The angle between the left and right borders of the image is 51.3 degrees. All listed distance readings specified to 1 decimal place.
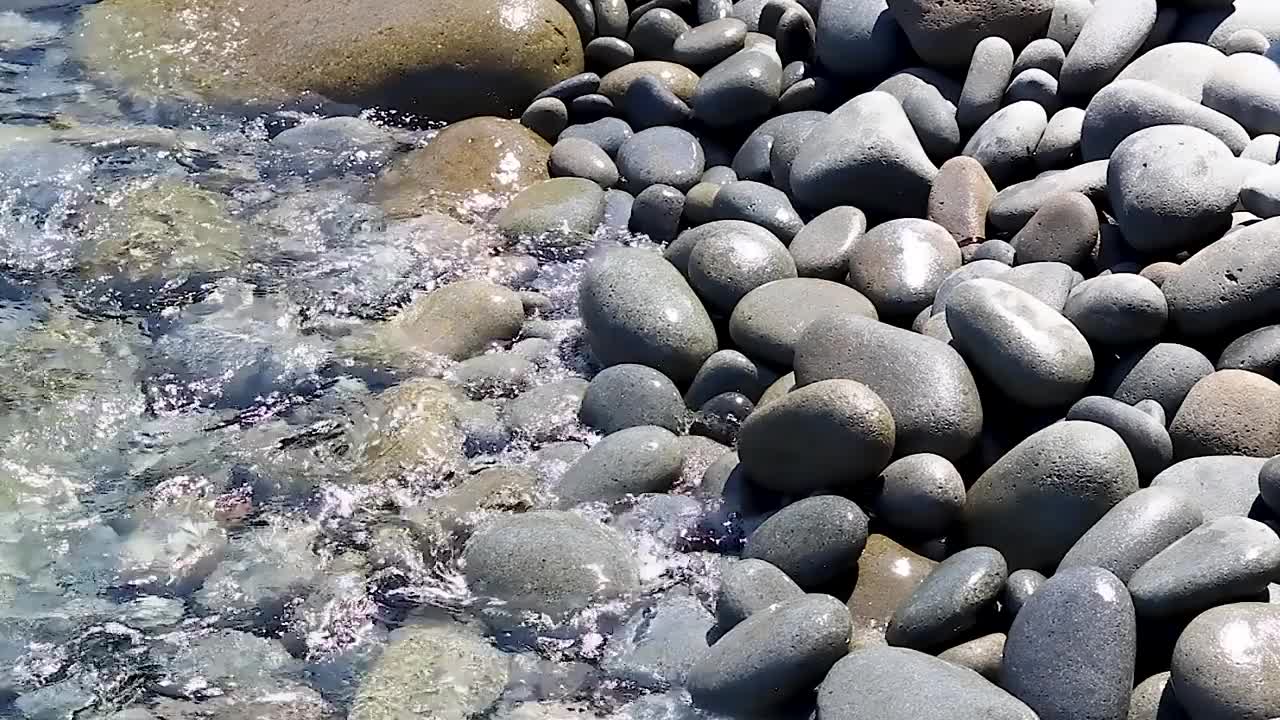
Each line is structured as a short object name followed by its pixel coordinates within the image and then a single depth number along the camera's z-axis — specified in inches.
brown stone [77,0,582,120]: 296.0
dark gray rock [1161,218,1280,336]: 167.5
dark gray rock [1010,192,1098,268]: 191.3
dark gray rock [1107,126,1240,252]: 182.1
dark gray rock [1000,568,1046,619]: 141.9
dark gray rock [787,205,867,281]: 214.2
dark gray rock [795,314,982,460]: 168.7
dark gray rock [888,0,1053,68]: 239.6
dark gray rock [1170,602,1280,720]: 122.6
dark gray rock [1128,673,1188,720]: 129.5
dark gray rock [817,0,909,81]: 257.4
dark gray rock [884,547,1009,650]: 142.3
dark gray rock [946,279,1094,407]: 167.5
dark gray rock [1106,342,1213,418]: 166.2
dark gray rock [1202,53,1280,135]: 202.7
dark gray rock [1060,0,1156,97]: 225.1
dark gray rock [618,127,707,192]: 260.4
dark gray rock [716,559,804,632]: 153.8
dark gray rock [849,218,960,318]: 201.0
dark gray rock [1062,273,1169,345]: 169.3
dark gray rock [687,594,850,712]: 139.8
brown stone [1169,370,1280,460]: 157.2
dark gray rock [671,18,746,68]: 281.4
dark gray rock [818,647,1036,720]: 128.9
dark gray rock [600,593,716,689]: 151.9
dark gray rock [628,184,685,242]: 248.7
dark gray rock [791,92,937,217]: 223.3
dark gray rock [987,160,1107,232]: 201.9
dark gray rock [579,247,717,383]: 201.9
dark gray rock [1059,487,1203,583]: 139.7
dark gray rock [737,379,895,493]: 164.2
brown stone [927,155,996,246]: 214.7
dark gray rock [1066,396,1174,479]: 156.5
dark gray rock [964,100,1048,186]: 221.5
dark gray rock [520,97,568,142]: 282.7
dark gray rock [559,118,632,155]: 275.9
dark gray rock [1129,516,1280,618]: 129.5
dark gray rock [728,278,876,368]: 196.7
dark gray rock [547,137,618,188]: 267.1
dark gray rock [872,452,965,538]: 161.2
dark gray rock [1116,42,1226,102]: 215.9
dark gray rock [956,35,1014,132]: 232.4
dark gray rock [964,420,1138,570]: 150.3
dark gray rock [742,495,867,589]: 157.6
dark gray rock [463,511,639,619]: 162.2
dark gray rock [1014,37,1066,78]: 230.8
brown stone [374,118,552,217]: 264.1
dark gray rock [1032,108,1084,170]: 217.0
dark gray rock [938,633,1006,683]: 139.2
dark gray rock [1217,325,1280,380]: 164.1
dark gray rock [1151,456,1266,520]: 146.6
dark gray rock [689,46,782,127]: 264.7
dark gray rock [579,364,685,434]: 193.2
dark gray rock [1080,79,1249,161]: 199.3
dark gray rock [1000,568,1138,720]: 129.3
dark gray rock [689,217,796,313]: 209.3
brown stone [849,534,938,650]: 156.2
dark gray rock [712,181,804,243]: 228.7
